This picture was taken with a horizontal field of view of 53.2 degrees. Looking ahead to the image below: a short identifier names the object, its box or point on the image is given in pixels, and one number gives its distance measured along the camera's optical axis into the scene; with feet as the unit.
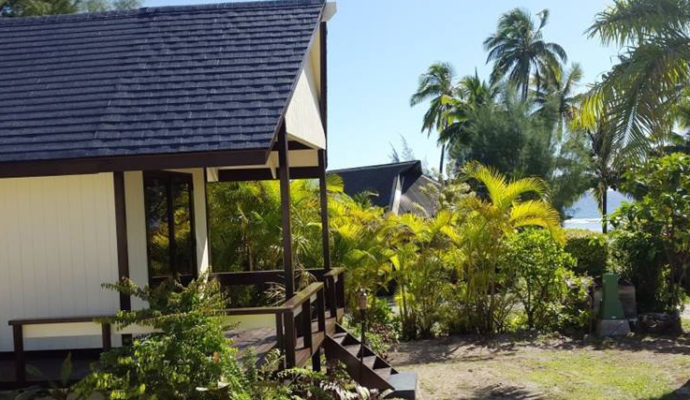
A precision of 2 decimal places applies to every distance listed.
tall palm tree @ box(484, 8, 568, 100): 141.59
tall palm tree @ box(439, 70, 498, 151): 113.80
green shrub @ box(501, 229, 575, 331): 45.50
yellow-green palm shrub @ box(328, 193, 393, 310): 42.73
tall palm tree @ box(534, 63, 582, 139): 134.72
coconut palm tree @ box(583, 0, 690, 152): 34.32
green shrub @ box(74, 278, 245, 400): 18.76
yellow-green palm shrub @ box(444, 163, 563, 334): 42.70
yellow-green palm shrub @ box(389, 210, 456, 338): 45.65
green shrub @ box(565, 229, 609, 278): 55.62
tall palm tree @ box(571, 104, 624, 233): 35.91
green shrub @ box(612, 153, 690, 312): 43.96
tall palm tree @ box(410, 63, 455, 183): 143.84
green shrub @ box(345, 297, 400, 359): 42.19
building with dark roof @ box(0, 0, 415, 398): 21.85
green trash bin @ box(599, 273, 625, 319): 44.73
